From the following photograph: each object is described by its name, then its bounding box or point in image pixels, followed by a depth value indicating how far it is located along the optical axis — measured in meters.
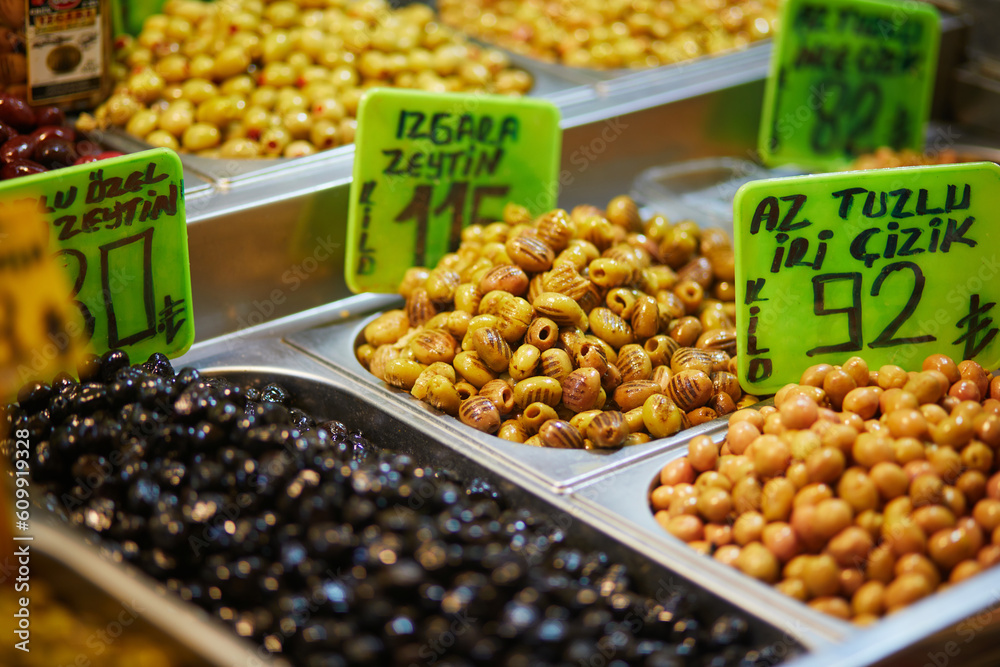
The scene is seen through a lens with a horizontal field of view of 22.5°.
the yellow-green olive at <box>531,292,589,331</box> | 1.33
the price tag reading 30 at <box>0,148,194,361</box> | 1.27
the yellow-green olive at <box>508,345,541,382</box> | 1.32
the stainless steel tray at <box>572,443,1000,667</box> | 1.14
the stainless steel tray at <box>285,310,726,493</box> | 1.27
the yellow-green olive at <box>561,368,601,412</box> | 1.31
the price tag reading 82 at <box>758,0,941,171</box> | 1.57
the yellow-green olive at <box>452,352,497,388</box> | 1.32
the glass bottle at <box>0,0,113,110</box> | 1.45
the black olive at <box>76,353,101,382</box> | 1.27
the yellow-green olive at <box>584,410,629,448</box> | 1.28
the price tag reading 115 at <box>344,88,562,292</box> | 1.39
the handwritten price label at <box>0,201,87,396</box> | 1.17
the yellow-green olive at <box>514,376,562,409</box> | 1.31
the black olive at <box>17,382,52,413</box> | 1.25
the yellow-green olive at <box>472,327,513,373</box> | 1.32
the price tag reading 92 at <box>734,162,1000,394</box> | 1.31
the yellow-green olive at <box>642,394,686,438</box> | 1.30
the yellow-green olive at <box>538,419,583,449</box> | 1.29
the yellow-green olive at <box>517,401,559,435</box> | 1.30
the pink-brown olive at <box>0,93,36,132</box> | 1.41
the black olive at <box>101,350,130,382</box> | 1.27
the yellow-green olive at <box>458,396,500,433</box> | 1.30
